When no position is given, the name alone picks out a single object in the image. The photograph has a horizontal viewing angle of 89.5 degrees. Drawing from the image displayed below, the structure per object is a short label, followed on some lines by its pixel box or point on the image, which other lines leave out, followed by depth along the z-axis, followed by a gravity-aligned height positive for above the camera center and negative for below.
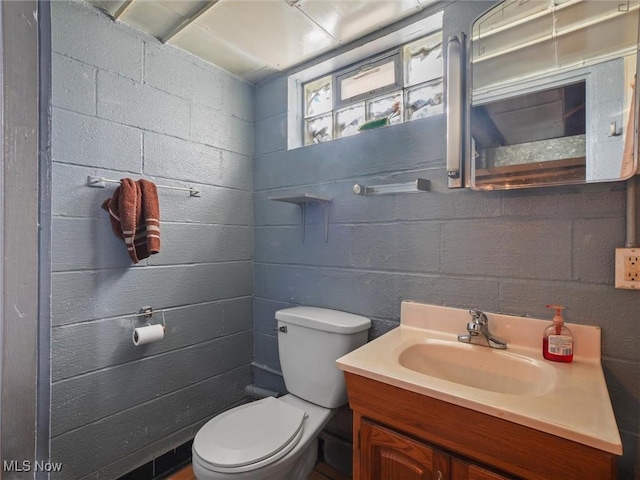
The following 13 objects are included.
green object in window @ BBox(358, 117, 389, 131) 1.53 +0.56
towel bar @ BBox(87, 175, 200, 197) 1.37 +0.24
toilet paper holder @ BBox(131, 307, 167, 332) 1.54 -0.36
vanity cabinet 0.70 -0.51
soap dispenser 1.03 -0.32
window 1.54 +0.78
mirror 1.00 +0.51
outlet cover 0.98 -0.08
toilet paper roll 1.46 -0.45
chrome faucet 1.16 -0.34
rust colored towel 1.38 +0.09
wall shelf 1.57 +0.20
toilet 1.13 -0.75
